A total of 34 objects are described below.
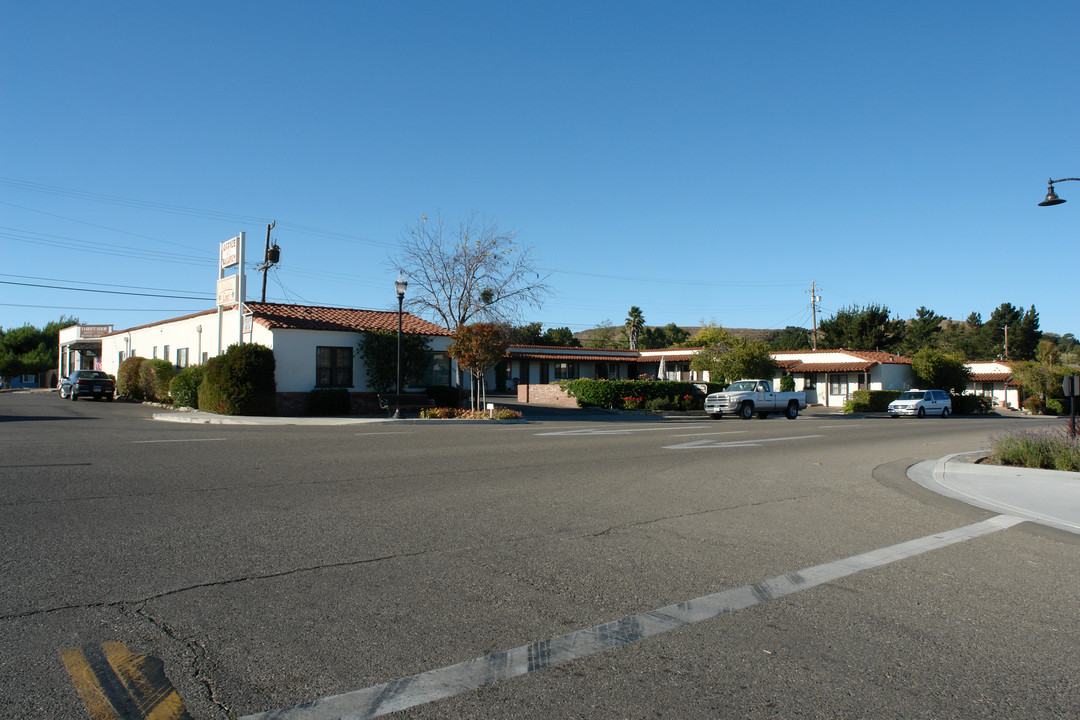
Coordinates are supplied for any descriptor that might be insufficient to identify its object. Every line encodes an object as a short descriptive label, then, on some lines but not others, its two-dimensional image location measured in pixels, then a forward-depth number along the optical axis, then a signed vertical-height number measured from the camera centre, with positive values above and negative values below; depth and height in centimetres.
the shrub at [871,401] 4581 -141
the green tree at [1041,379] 5078 -26
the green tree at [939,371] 5031 +41
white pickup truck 3212 -93
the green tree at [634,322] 8088 +661
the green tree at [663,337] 9438 +587
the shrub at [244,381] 2586 +27
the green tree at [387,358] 2925 +113
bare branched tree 4528 +569
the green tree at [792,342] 8724 +459
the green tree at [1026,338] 8544 +432
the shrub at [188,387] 2911 +13
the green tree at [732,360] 4091 +117
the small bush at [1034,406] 5022 -210
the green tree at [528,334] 6138 +475
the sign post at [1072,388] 1552 -29
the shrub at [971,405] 4891 -195
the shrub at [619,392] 3562 -47
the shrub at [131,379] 3725 +64
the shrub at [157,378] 3334 +60
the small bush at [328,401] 2742 -52
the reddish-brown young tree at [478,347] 2716 +140
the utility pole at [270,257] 4384 +780
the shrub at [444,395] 3006 -40
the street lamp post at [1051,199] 1690 +405
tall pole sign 2959 +444
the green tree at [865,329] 6671 +451
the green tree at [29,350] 6819 +407
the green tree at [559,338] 8680 +593
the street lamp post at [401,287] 2597 +350
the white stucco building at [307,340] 2775 +197
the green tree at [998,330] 8775 +554
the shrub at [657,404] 3591 -110
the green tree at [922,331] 8404 +544
